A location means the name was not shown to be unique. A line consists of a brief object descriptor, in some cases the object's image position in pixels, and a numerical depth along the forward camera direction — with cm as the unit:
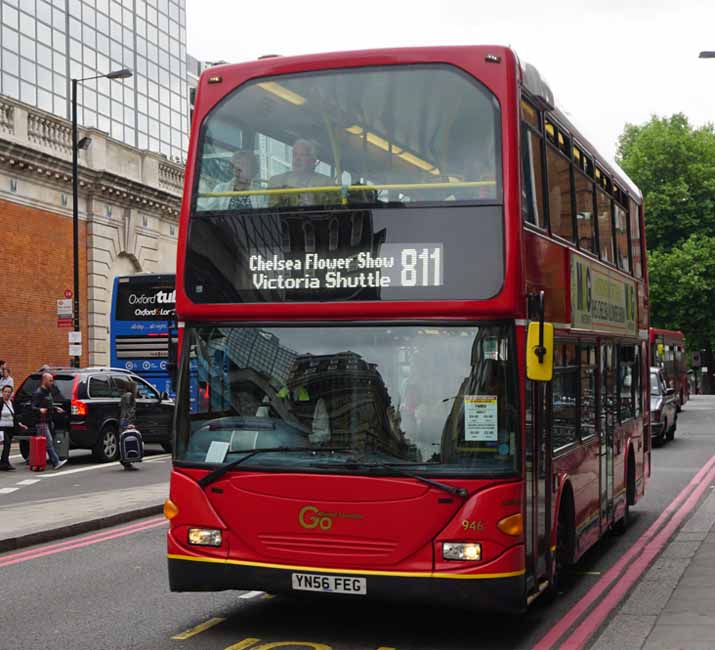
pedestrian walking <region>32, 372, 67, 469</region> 2133
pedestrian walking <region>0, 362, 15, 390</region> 2515
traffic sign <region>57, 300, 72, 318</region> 2912
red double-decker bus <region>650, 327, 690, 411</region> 4162
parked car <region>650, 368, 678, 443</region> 2633
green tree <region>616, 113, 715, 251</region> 5922
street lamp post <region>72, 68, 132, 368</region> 3056
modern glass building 3672
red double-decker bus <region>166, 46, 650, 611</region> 760
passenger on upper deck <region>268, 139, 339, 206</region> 809
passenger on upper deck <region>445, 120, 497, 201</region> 784
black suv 2242
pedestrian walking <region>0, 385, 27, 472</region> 2155
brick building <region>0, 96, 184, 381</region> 3142
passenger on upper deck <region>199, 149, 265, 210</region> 827
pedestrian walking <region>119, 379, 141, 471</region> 2136
